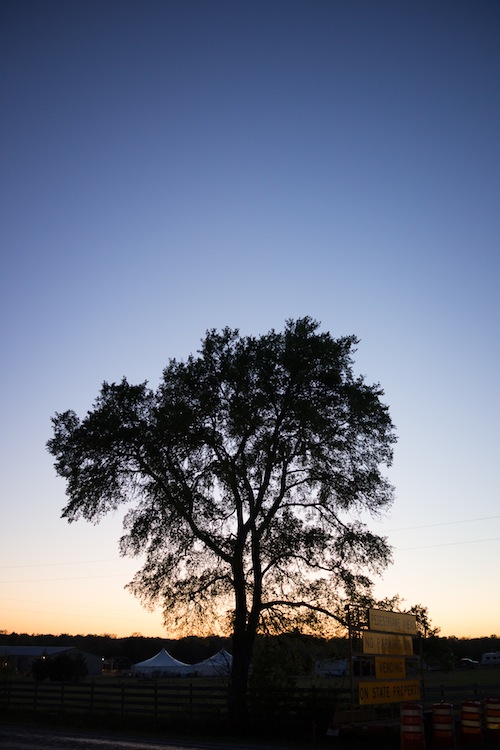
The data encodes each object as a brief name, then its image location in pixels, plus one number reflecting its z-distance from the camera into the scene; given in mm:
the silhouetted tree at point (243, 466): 22656
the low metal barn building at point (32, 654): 86625
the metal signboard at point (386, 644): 17250
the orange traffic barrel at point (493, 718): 17266
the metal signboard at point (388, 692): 16672
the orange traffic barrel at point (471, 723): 16641
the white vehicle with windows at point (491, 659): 107025
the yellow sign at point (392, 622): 18016
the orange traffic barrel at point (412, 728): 13508
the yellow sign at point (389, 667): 17625
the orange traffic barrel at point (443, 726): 15766
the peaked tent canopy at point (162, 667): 86312
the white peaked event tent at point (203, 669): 86438
